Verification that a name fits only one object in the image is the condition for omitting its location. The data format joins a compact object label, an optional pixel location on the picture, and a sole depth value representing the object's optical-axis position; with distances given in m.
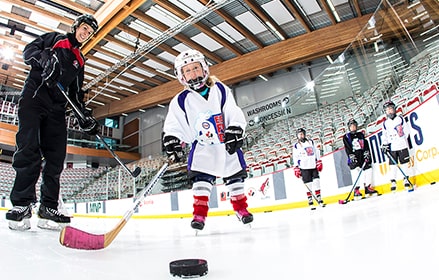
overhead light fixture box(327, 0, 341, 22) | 8.34
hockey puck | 0.69
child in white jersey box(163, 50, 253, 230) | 1.89
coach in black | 1.67
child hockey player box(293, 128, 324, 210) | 4.71
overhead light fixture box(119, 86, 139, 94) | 13.60
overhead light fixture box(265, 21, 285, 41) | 9.05
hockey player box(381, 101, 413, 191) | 3.94
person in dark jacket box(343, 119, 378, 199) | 4.31
